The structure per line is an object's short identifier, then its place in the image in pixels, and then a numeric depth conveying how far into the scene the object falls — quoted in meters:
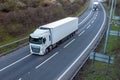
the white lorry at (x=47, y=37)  31.34
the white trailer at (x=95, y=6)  85.22
